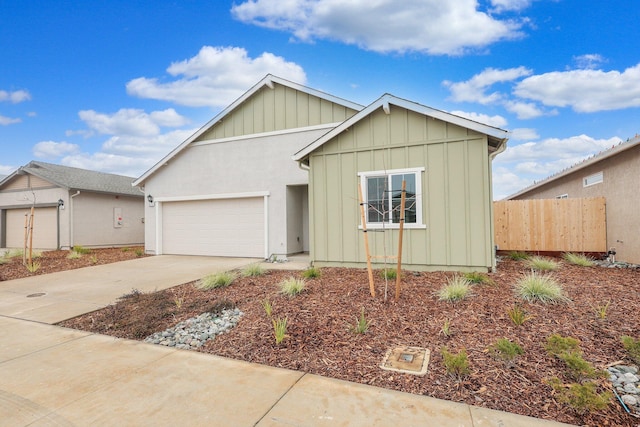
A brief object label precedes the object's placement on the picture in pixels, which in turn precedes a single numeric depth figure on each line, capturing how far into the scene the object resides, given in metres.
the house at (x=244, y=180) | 11.02
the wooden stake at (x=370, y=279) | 5.16
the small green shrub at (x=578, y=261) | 8.15
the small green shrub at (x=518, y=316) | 3.95
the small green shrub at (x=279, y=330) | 3.86
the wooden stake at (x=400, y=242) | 4.98
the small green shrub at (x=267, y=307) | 4.62
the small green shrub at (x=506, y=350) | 3.22
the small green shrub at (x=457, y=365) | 3.01
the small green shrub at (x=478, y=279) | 5.81
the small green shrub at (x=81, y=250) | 13.62
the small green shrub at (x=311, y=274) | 6.88
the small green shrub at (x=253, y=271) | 7.59
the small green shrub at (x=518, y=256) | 9.32
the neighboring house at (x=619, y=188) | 8.36
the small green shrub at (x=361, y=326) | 4.00
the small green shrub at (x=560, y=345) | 3.22
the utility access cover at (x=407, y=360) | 3.18
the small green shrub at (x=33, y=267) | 9.53
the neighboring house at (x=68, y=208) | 15.62
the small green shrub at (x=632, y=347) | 3.11
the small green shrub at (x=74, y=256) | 11.87
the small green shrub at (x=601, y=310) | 4.08
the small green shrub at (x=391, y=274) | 6.31
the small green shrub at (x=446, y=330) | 3.84
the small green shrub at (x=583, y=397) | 2.43
